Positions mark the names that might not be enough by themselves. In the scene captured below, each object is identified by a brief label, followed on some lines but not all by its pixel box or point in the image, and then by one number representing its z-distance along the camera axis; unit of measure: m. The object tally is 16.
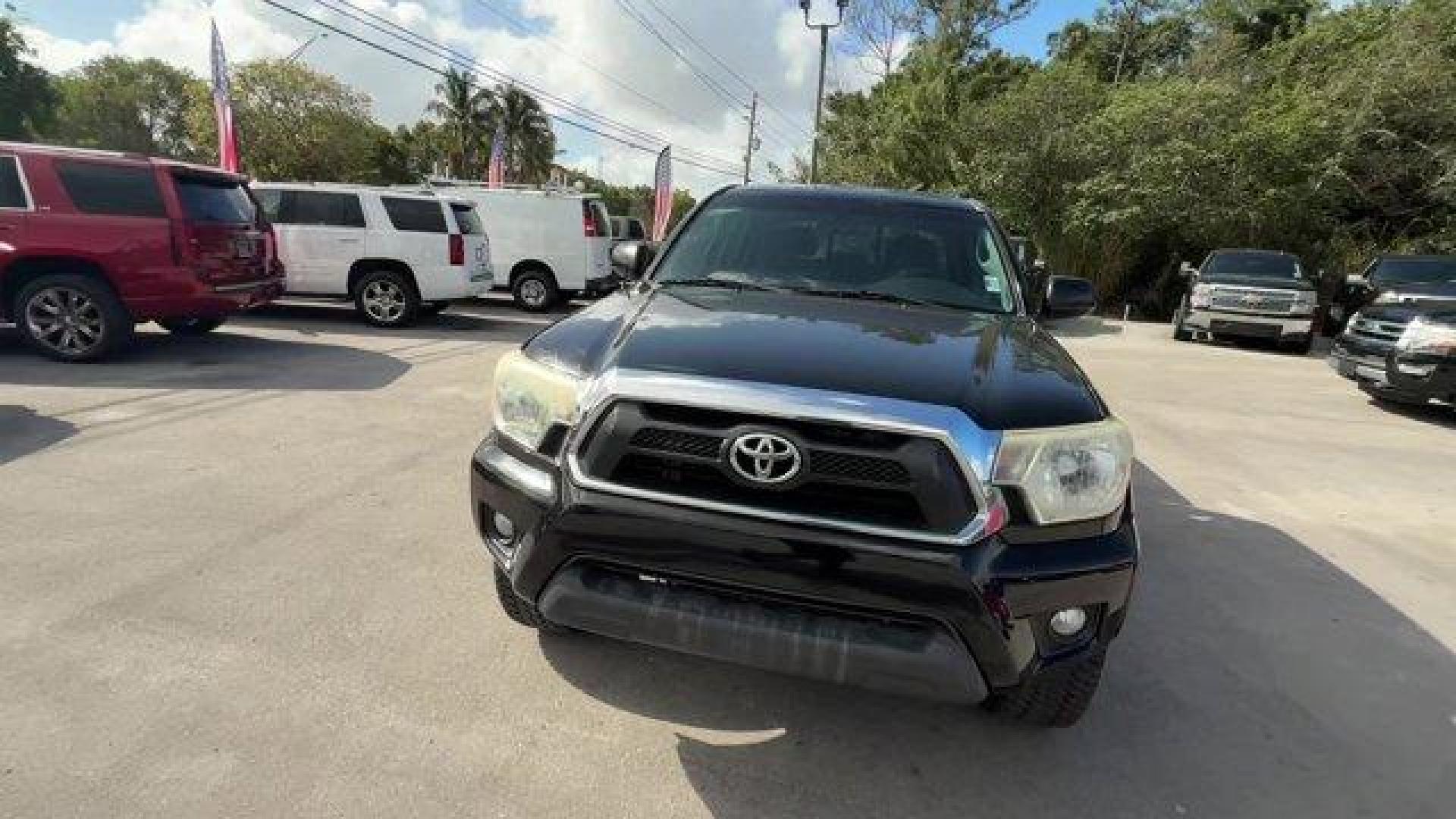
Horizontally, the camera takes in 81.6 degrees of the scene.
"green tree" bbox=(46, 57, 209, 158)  57.53
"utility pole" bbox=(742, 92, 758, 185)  44.28
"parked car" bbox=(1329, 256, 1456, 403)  8.04
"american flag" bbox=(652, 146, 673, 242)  25.97
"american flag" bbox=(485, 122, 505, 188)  29.90
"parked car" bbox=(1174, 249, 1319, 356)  13.64
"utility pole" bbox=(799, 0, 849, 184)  27.53
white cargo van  14.28
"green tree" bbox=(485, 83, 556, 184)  54.79
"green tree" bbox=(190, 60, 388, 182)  36.38
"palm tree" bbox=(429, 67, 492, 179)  53.19
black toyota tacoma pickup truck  2.14
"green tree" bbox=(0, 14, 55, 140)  36.94
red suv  7.30
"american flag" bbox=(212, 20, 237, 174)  16.16
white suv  11.09
